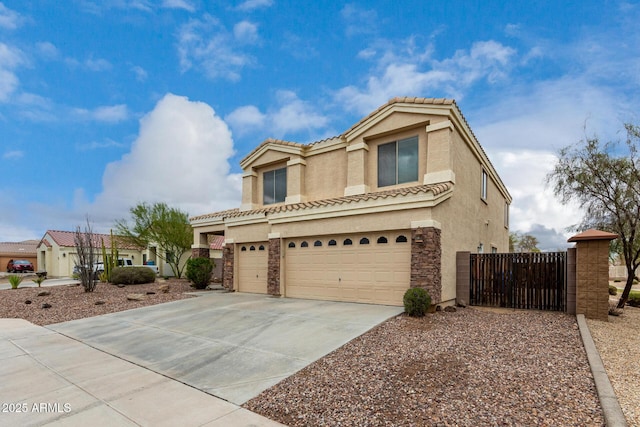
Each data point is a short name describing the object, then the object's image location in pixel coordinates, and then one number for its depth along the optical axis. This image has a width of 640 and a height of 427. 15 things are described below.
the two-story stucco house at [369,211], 11.26
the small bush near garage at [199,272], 17.84
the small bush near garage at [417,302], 9.62
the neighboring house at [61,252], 34.19
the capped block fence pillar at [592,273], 9.59
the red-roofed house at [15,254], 46.16
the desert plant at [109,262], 21.75
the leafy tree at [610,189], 12.14
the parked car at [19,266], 39.34
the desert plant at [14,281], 20.08
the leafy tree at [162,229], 25.75
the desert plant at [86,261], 16.70
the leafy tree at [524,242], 45.42
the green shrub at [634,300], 14.05
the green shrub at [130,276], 19.80
